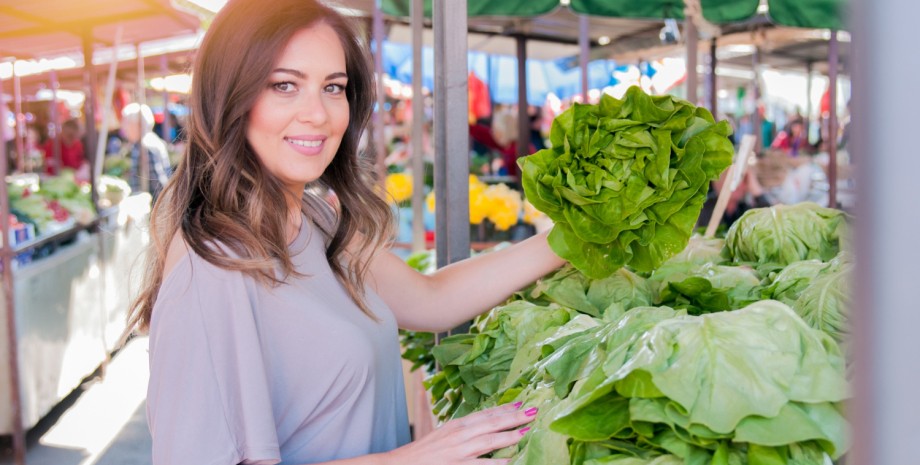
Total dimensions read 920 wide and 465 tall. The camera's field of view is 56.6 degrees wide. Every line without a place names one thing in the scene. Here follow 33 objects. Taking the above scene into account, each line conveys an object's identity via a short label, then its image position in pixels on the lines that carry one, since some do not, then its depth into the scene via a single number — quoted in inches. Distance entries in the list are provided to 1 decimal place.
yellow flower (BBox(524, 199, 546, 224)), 213.5
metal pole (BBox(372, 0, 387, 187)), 222.4
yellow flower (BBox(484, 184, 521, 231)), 213.2
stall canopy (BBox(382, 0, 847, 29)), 179.5
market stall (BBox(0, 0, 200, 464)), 206.4
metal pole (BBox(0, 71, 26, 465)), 192.2
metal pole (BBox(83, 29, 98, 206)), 276.2
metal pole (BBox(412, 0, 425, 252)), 179.9
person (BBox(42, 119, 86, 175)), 497.4
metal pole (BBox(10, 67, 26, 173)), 341.7
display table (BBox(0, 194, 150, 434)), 210.2
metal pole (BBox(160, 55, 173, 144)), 566.9
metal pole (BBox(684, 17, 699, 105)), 204.8
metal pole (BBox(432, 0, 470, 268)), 87.6
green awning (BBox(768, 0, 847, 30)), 178.7
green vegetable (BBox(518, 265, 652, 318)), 78.5
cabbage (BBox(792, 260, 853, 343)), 57.8
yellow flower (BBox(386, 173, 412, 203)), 264.8
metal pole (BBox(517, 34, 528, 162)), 326.3
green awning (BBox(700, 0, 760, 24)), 184.2
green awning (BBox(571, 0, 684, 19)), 185.8
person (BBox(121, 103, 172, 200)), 397.7
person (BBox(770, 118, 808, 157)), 585.4
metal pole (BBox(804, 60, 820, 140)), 591.4
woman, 57.2
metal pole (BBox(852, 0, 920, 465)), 15.8
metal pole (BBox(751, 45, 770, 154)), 460.9
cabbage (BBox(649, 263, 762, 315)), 74.0
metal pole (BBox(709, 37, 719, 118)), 309.3
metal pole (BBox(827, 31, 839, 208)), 247.5
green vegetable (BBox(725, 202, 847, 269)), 87.1
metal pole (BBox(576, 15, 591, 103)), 217.0
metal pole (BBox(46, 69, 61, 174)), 491.0
